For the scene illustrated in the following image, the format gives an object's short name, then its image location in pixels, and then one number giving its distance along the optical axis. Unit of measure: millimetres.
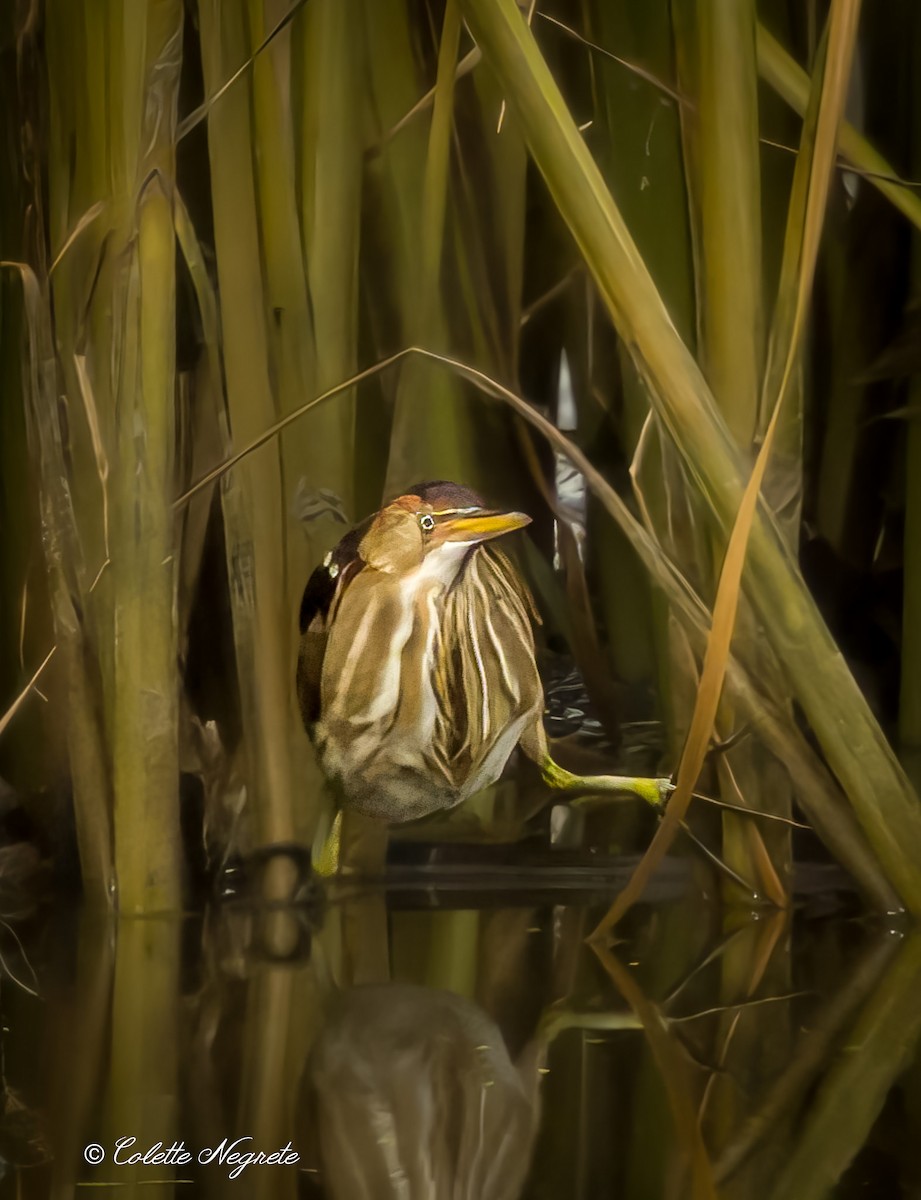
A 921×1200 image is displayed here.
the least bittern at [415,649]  9146
